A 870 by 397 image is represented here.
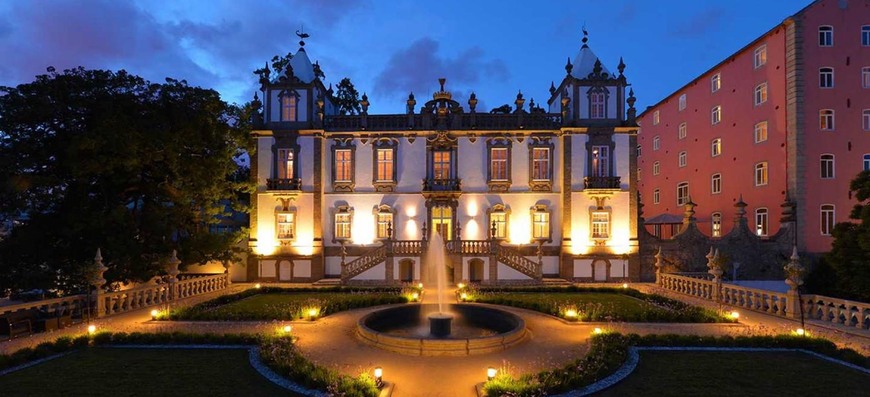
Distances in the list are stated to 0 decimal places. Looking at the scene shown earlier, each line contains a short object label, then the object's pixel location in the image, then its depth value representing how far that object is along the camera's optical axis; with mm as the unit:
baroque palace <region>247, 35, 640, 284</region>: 26312
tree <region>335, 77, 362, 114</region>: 38531
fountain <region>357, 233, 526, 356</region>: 11023
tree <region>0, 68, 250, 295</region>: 15797
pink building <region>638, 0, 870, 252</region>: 24312
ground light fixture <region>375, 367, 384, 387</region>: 8422
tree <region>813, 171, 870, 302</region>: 15352
